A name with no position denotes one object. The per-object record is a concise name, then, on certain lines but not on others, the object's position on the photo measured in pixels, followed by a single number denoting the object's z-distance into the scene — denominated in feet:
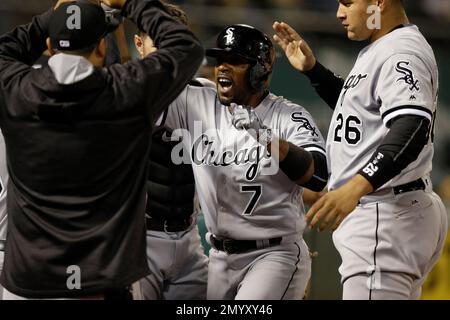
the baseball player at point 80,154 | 20.80
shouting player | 27.48
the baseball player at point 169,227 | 28.43
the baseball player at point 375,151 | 23.66
